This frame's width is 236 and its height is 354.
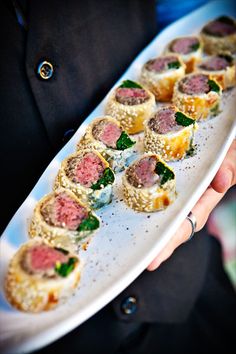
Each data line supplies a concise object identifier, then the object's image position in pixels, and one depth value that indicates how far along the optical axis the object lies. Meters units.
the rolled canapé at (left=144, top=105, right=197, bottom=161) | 0.32
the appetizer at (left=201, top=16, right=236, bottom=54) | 0.43
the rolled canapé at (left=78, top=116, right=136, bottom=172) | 0.32
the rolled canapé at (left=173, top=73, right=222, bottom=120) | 0.35
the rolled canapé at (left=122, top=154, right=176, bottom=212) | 0.28
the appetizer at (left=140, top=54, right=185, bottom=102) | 0.38
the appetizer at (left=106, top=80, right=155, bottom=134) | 0.35
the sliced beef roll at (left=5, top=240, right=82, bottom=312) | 0.23
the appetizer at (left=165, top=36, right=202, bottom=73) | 0.41
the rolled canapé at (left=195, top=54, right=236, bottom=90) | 0.38
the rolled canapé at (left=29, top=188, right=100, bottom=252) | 0.26
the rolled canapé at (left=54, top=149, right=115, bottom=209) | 0.29
